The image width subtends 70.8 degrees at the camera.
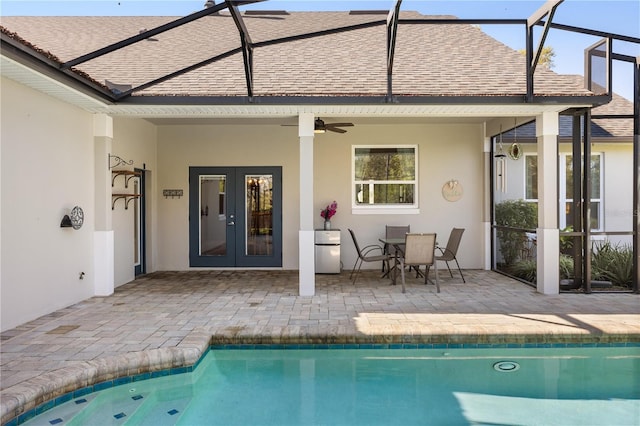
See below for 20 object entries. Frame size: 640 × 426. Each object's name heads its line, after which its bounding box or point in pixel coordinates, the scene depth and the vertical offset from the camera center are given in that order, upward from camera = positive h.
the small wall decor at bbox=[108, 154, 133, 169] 7.18 +0.83
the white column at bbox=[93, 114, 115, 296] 7.00 +0.11
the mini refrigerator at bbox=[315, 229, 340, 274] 8.90 -0.84
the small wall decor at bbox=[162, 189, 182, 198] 9.70 +0.36
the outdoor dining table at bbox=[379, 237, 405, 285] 7.71 -0.69
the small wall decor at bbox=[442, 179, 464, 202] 9.65 +0.36
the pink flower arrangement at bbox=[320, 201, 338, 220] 9.21 -0.07
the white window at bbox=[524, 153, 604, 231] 10.18 +0.47
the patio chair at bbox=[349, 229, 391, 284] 8.66 -0.94
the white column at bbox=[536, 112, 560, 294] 7.02 -0.02
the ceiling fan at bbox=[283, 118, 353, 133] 7.72 +1.43
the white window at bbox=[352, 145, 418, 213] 9.72 +0.70
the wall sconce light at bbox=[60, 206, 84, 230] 6.17 -0.12
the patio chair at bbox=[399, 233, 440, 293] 7.11 -0.70
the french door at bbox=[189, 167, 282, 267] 9.70 -0.15
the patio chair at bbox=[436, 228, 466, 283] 7.84 -0.69
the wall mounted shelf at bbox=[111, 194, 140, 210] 7.63 +0.22
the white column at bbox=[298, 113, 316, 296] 6.96 +0.04
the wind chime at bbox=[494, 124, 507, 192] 8.23 +0.67
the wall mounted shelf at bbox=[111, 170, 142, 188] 7.61 +0.63
